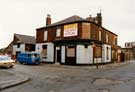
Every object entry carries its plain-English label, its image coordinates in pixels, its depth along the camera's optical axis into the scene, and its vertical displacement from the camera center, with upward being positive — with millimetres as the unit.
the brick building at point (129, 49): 29391 +779
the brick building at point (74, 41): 13816 +1469
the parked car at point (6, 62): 11099 -1472
